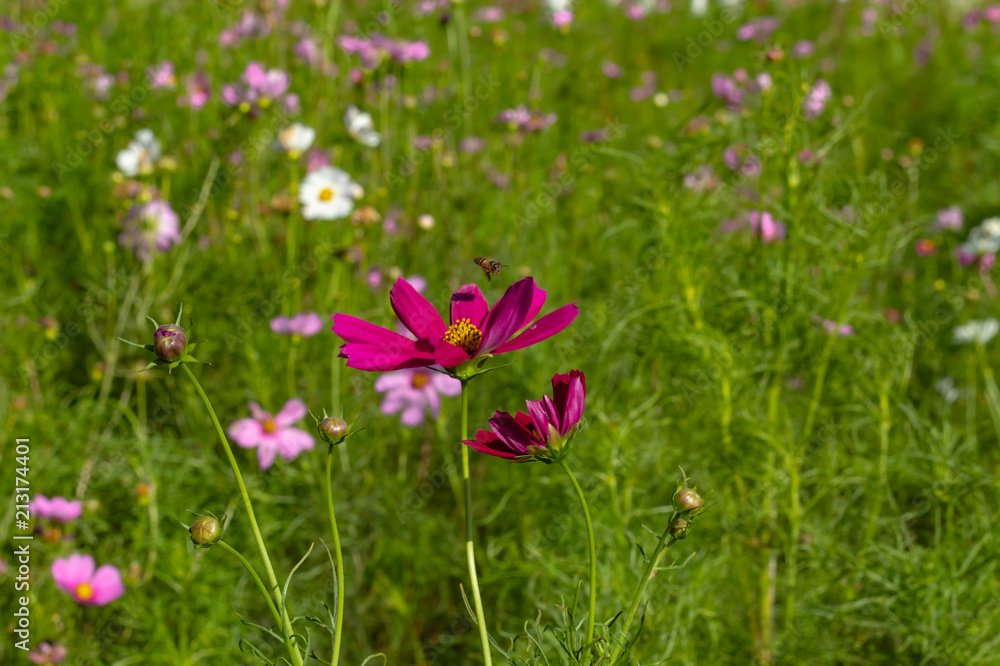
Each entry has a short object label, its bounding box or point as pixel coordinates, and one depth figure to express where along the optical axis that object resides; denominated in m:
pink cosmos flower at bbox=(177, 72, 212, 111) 2.01
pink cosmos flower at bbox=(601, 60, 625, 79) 2.78
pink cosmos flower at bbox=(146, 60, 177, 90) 2.04
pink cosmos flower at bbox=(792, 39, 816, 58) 2.90
